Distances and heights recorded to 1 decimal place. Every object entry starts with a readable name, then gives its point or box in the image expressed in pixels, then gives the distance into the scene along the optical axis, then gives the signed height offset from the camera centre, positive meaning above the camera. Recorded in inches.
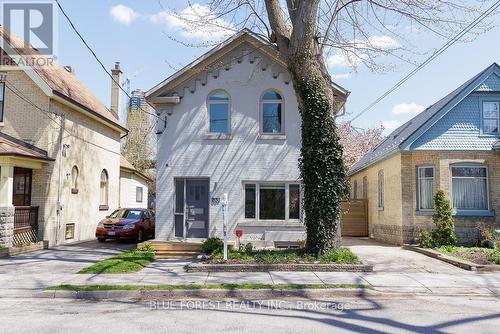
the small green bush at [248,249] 525.0 -56.2
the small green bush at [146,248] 594.5 -61.8
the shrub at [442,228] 649.6 -39.3
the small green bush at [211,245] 553.9 -54.2
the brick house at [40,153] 636.1 +74.9
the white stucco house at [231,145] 644.1 +80.9
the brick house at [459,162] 685.3 +59.7
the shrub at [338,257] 480.4 -61.1
